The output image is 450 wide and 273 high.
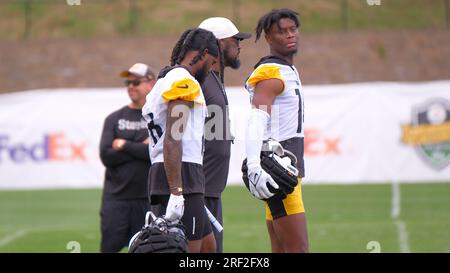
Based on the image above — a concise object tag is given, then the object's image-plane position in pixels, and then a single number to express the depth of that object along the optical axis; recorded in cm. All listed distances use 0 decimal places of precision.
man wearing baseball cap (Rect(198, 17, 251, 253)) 1487
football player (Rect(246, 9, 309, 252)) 1451
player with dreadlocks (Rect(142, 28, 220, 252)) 1320
